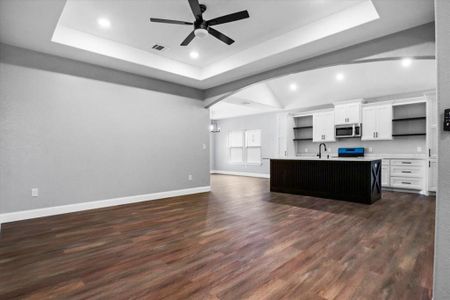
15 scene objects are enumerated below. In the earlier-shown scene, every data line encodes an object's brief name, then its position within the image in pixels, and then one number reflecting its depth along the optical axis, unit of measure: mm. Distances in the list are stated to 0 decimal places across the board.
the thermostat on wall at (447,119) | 1418
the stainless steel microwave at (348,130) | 6980
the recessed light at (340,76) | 7035
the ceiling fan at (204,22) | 2840
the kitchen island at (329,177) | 4828
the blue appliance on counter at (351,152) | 6938
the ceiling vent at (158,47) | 4461
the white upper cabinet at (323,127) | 7598
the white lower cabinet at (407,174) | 5879
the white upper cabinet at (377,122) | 6449
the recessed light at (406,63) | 5862
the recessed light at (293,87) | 8066
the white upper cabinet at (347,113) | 6910
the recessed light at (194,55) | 4715
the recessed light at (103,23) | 3573
